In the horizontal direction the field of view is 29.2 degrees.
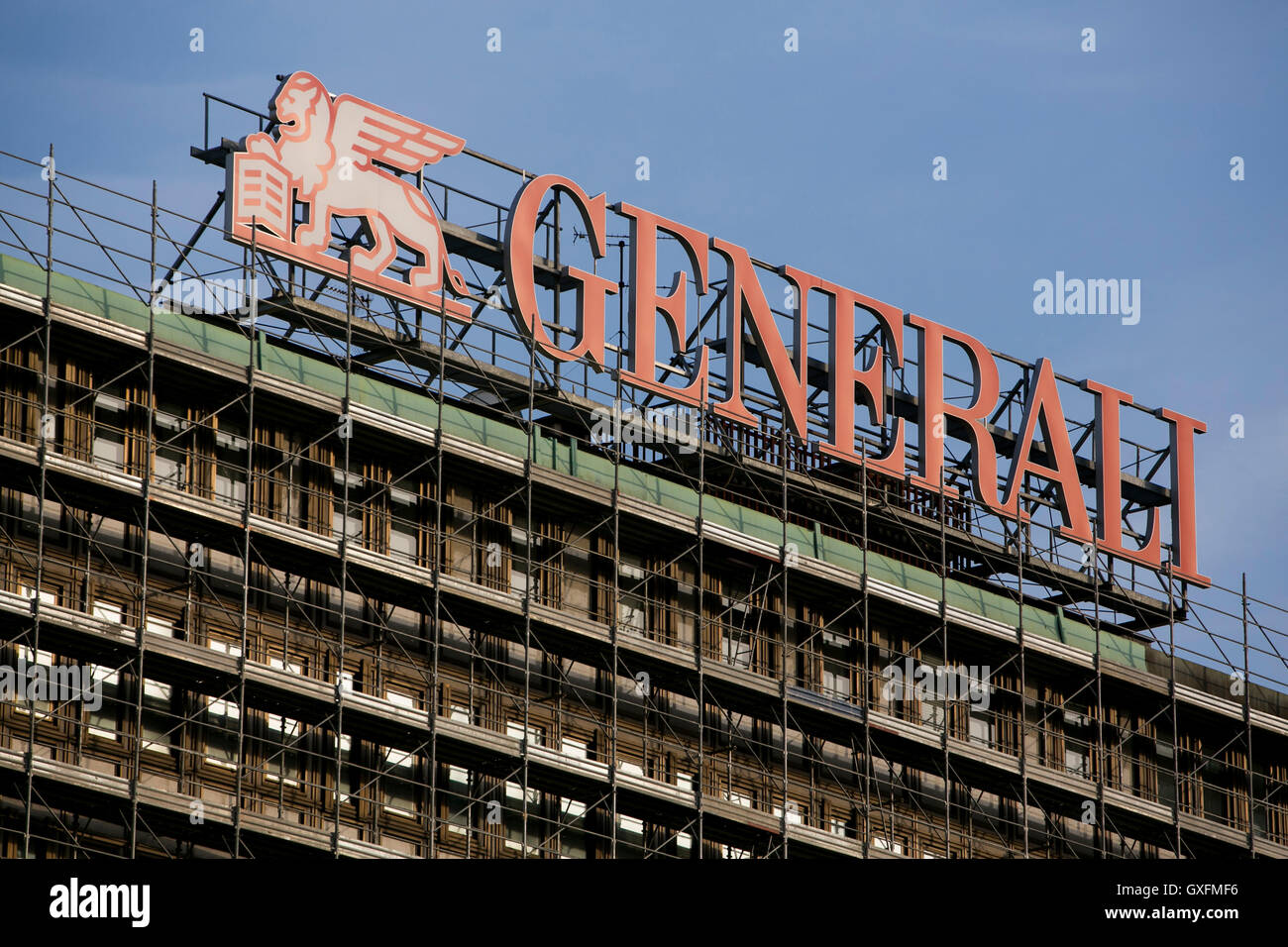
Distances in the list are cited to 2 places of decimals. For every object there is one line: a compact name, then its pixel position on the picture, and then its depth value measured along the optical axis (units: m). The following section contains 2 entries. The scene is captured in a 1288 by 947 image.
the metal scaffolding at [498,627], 44.78
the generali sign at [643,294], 50.78
